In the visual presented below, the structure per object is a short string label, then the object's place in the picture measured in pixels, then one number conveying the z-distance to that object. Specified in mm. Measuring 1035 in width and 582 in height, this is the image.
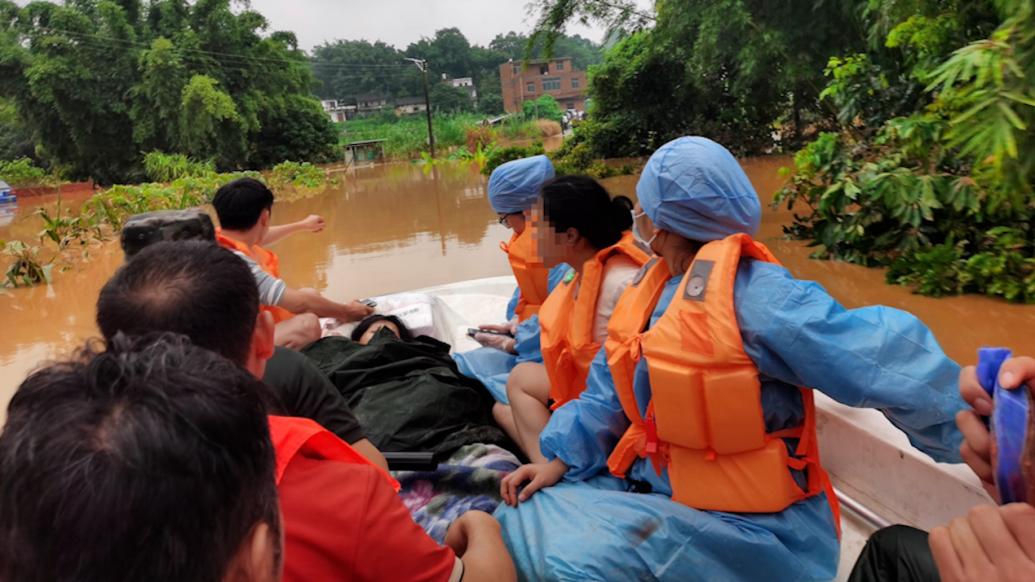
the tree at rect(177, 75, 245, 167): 21781
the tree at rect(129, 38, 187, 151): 22391
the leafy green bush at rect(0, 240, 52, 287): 8508
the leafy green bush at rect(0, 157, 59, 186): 24016
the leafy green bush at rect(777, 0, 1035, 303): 3338
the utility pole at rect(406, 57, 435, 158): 26844
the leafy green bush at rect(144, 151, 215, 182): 18945
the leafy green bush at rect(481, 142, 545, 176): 19609
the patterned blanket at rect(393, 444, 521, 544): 1856
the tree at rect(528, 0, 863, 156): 9609
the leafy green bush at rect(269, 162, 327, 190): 20516
